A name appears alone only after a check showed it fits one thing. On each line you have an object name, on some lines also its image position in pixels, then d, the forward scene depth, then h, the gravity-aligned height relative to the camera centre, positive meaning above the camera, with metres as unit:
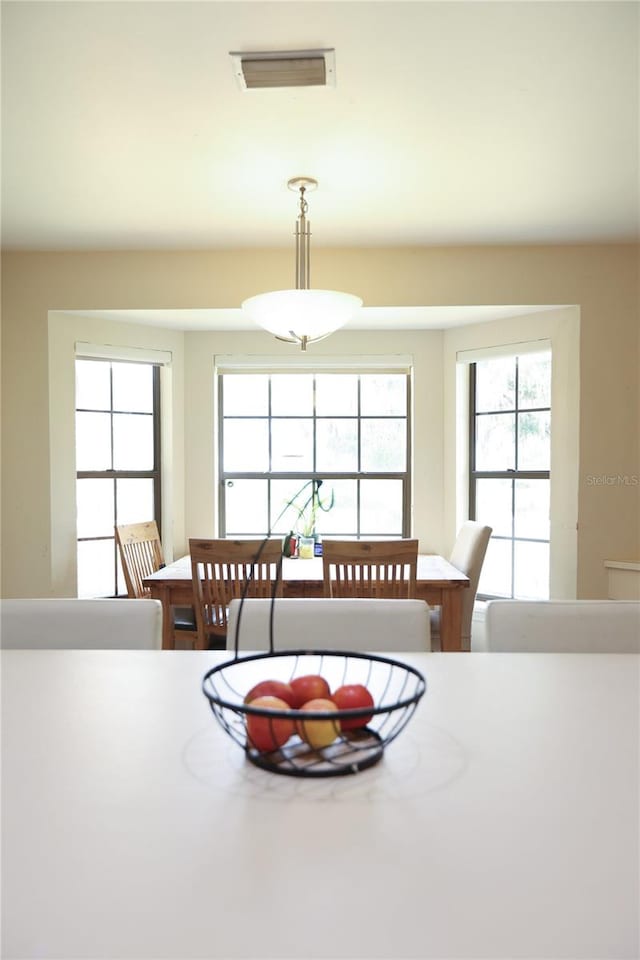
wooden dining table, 2.72 -0.54
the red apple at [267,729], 0.89 -0.37
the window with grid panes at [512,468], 3.53 +0.02
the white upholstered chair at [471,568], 2.95 -0.46
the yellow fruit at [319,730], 0.89 -0.37
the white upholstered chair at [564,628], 1.59 -0.40
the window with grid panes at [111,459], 3.60 +0.07
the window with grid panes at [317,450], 3.96 +0.13
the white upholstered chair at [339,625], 1.61 -0.40
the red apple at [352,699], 0.94 -0.35
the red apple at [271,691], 0.94 -0.34
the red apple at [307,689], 0.95 -0.34
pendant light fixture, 2.32 +0.62
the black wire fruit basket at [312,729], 0.85 -0.39
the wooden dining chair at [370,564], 2.45 -0.38
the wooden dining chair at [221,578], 2.54 -0.45
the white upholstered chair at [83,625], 1.63 -0.41
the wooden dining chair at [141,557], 3.06 -0.48
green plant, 3.87 -0.22
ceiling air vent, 1.69 +1.12
